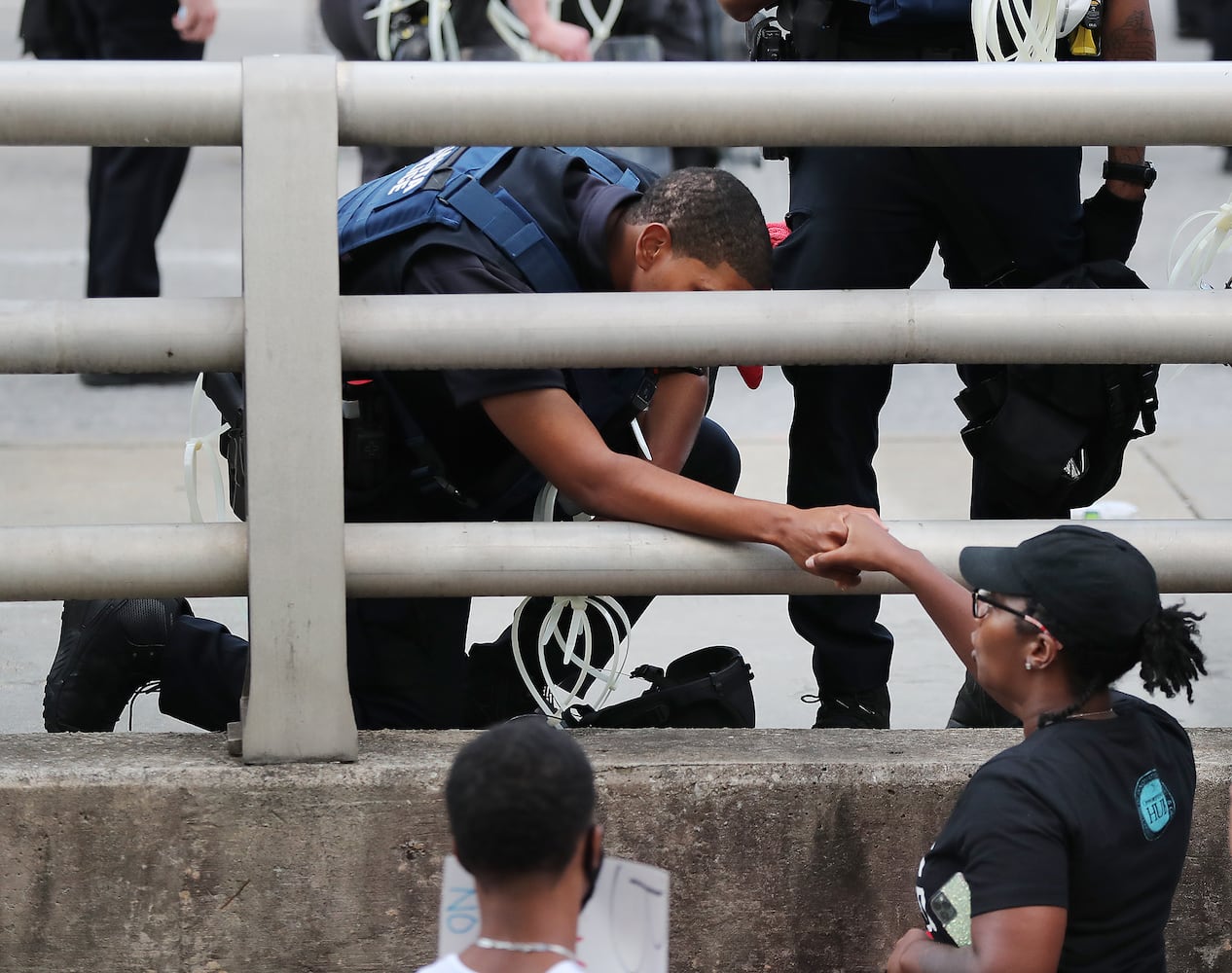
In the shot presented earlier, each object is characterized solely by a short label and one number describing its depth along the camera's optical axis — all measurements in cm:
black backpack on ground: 636
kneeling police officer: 578
